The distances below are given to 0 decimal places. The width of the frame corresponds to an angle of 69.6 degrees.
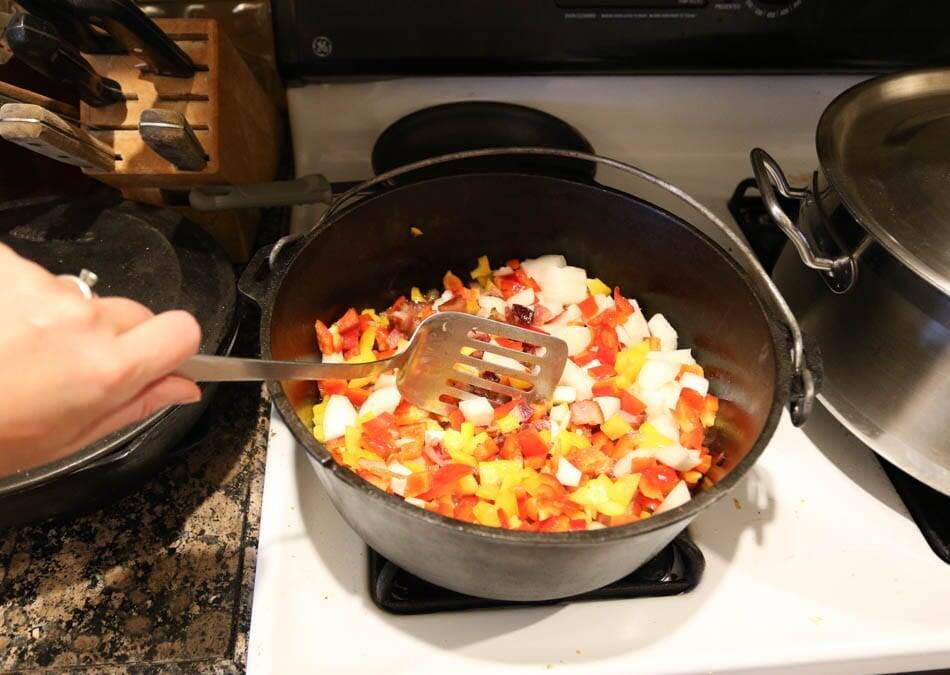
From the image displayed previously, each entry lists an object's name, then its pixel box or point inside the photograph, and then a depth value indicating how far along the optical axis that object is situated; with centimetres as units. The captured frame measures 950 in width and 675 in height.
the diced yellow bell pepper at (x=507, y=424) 75
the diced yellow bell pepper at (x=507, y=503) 67
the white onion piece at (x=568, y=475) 70
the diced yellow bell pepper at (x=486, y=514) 66
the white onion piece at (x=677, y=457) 71
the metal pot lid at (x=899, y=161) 64
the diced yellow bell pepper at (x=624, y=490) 68
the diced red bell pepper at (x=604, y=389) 80
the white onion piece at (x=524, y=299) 87
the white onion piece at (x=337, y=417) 73
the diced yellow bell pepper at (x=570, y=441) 74
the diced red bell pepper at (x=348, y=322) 80
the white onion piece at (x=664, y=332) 84
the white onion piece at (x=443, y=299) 87
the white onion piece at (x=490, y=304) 87
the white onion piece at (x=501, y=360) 79
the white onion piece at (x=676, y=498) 67
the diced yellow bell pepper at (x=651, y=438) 73
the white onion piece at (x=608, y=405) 78
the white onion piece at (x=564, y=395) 78
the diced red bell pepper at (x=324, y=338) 78
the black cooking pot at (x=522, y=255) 52
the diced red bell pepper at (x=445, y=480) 68
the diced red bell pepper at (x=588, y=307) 85
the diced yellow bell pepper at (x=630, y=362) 81
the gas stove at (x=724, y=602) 62
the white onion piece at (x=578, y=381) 80
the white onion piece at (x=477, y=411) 74
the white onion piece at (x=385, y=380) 77
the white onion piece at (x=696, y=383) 78
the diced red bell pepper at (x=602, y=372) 82
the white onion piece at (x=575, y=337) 84
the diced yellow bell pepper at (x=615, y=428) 75
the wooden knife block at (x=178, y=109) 79
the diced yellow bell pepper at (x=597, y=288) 87
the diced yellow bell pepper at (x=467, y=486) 69
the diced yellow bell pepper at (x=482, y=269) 89
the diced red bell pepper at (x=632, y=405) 78
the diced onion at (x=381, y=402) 75
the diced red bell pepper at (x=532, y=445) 72
